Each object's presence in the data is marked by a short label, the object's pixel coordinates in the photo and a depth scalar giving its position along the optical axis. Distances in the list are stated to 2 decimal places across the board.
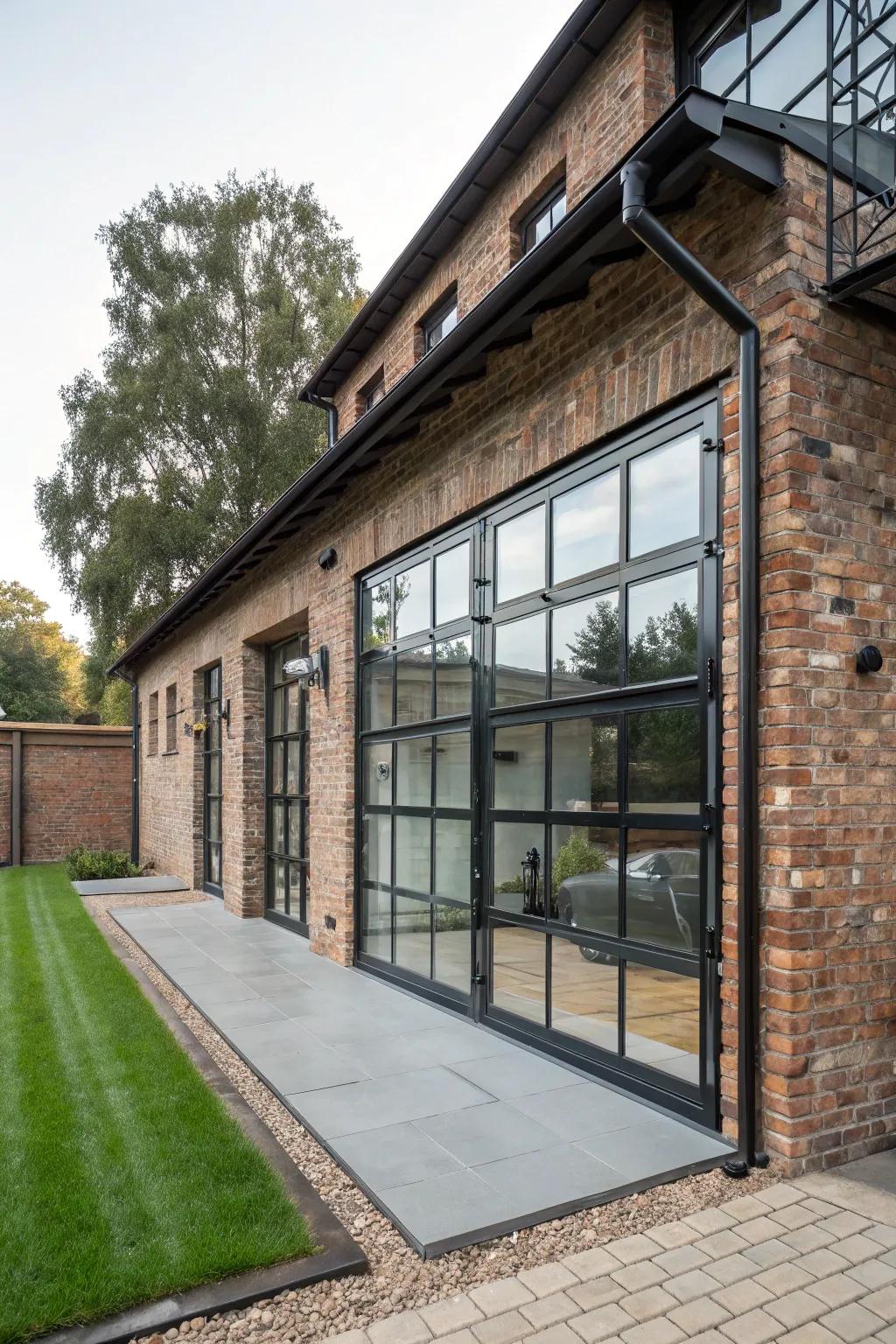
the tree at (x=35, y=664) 32.53
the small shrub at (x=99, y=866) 13.37
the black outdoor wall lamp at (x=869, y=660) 3.36
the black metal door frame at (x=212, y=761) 11.85
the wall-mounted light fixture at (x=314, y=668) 7.70
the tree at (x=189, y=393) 18.41
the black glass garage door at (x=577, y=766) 3.68
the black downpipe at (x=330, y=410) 10.97
